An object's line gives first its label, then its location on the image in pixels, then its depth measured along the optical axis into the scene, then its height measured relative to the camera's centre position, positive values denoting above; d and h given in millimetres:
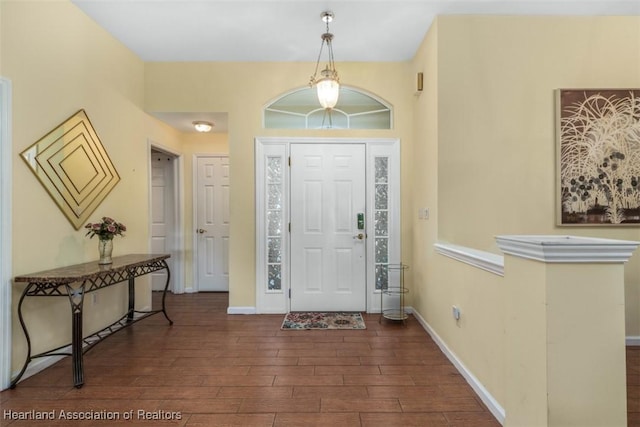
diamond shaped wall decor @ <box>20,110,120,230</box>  2480 +369
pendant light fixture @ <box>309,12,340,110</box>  2909 +1124
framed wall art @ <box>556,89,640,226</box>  2930 +466
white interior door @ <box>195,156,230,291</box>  4832 -23
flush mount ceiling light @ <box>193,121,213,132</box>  4175 +1095
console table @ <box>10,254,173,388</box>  2197 -545
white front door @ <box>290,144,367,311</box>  3814 -161
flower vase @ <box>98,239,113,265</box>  2752 -337
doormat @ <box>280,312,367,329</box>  3363 -1189
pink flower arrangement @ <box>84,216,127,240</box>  2732 -154
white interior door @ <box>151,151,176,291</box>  4793 +82
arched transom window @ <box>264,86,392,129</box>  3836 +1157
